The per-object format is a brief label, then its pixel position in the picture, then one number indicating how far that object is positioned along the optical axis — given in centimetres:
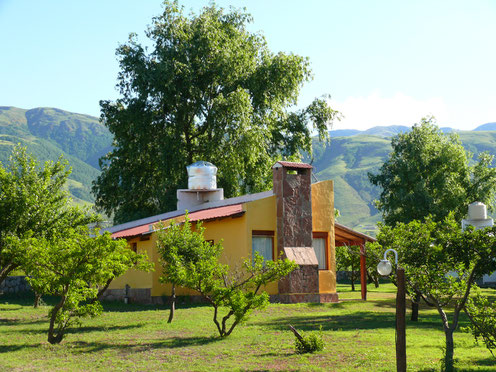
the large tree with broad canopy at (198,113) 3656
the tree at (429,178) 4544
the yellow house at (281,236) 2462
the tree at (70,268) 1490
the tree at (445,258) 1203
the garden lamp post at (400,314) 1095
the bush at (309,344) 1377
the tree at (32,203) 2033
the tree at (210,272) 1561
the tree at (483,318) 1196
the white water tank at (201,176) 3241
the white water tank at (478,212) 4209
